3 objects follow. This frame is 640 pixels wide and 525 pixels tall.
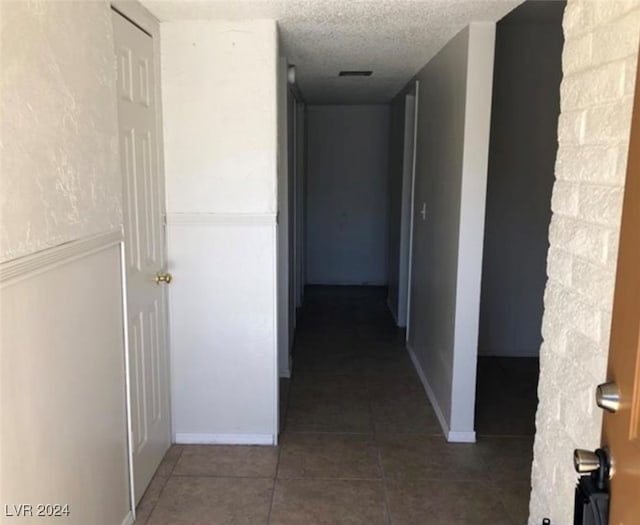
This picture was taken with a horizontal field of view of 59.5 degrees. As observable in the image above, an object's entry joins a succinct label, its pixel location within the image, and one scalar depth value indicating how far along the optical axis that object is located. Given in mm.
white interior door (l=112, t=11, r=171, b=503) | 2178
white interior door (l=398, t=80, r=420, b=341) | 4219
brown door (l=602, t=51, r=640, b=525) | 875
